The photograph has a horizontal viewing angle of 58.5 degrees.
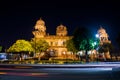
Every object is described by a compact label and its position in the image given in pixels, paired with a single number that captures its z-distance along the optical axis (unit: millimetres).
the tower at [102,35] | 63376
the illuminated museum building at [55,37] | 61895
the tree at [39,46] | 47047
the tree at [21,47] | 44385
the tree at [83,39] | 36898
